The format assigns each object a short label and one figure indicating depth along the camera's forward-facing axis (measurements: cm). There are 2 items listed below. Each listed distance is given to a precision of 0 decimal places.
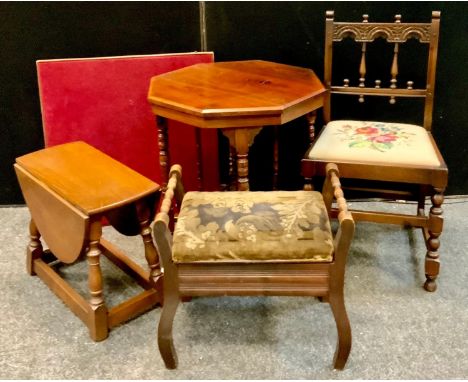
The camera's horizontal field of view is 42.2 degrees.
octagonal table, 208
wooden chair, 222
